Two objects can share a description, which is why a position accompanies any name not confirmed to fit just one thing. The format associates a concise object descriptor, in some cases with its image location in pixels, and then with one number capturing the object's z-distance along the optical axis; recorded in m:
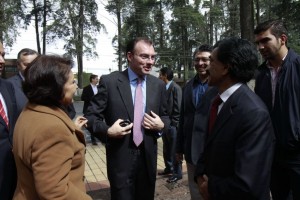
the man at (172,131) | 3.54
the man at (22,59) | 2.49
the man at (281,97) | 1.92
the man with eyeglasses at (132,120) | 2.04
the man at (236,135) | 1.23
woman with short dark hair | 1.12
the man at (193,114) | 2.13
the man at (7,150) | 1.60
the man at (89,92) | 6.01
